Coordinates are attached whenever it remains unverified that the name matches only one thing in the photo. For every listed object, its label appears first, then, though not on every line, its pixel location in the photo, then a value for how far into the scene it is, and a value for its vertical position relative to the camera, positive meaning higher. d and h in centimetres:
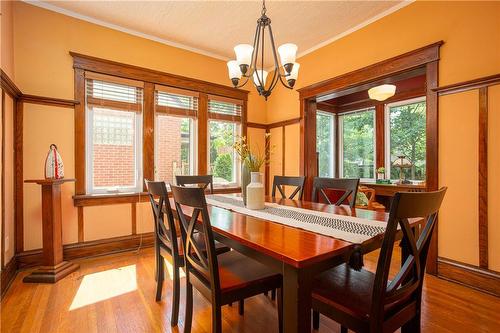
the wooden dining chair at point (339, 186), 222 -19
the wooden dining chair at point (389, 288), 101 -62
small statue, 249 +0
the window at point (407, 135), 441 +54
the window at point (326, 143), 560 +49
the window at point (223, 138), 405 +45
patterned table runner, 128 -34
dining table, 100 -37
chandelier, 206 +85
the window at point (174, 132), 358 +49
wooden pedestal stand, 240 -70
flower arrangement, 195 +5
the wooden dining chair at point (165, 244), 175 -61
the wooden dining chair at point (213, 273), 129 -63
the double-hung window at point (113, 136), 312 +37
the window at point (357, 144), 514 +45
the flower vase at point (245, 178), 200 -10
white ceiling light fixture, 349 +102
